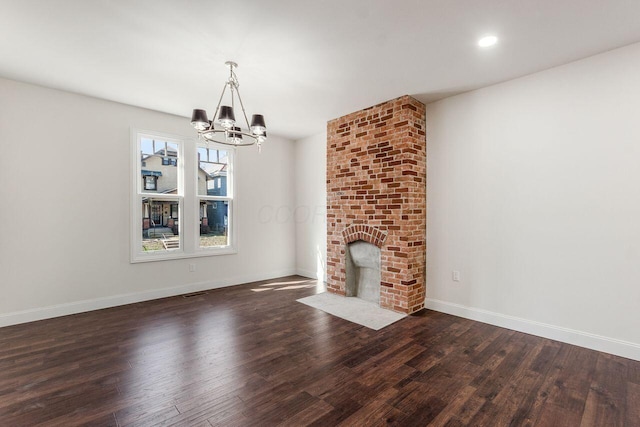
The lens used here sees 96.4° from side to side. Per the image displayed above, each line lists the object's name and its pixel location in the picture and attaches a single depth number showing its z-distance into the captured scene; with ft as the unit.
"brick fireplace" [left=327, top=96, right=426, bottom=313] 12.07
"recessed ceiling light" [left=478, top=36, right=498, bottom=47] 8.04
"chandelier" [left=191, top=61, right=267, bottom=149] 8.53
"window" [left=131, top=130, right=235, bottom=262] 13.75
